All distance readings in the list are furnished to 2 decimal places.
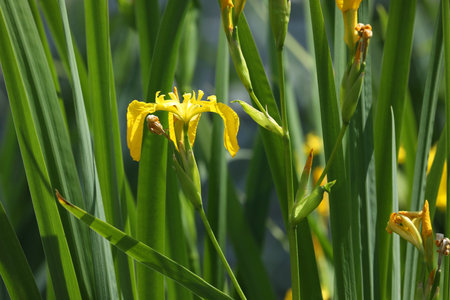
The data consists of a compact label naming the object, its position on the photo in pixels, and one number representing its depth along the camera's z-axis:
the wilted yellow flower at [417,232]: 1.79
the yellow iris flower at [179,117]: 1.79
